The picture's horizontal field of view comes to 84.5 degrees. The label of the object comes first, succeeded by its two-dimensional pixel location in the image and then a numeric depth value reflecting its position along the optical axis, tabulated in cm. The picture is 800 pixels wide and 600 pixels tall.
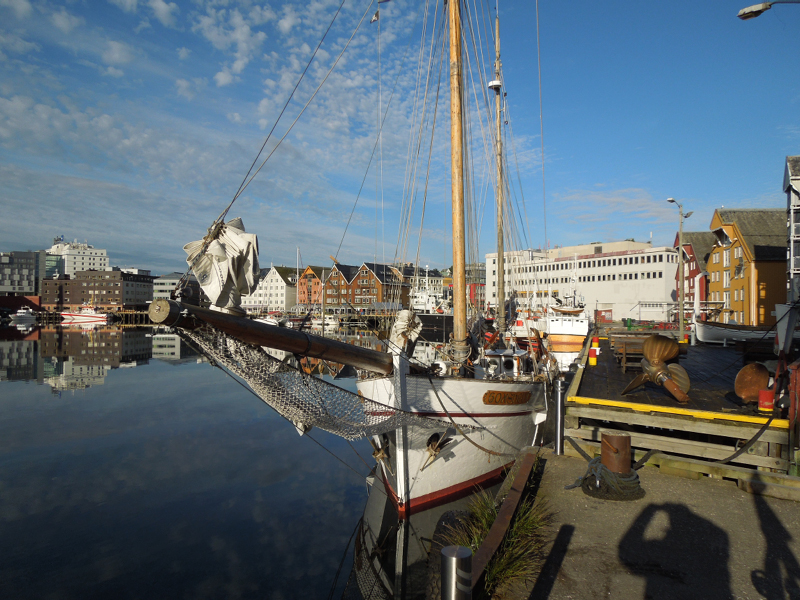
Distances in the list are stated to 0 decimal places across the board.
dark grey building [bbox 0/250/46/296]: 16075
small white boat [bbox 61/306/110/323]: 10619
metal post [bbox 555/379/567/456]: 834
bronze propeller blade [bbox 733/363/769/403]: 890
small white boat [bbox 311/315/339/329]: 8644
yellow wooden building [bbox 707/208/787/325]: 3291
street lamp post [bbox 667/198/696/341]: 2315
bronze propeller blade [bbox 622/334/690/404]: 995
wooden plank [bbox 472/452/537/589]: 432
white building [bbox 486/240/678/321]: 6662
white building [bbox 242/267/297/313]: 11856
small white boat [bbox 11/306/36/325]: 10336
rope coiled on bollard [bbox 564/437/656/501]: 655
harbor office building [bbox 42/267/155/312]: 12350
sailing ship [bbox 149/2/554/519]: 583
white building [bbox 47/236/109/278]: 17275
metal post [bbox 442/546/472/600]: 334
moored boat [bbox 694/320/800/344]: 2211
